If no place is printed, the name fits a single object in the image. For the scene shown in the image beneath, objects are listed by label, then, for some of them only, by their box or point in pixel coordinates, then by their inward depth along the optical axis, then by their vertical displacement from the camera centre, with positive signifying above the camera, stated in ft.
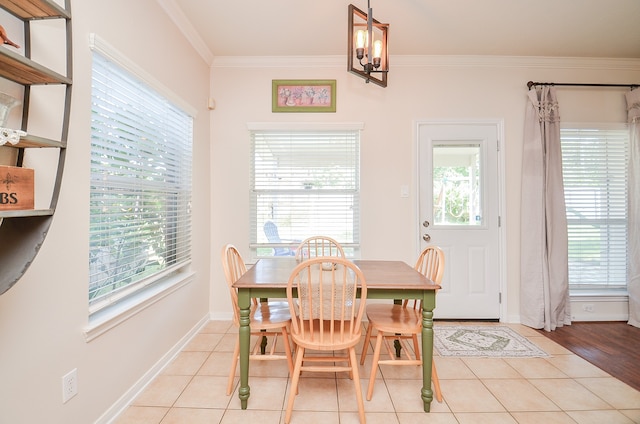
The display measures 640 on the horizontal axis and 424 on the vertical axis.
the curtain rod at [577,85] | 9.74 +4.42
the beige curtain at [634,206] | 9.68 +0.29
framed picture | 10.00 +4.04
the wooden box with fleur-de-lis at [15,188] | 2.85 +0.23
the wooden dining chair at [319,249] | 8.57 -1.22
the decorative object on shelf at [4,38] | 3.01 +1.81
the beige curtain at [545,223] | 9.42 -0.30
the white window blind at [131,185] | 5.16 +0.55
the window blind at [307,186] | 10.06 +0.92
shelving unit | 3.13 +0.79
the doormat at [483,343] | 7.77 -3.75
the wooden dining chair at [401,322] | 5.85 -2.33
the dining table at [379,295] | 5.51 -1.64
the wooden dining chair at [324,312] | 5.15 -1.87
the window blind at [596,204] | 10.02 +0.35
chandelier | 5.38 +3.24
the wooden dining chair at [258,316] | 5.93 -2.31
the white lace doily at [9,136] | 2.86 +0.75
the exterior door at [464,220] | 9.97 -0.24
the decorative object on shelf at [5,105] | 3.07 +1.14
